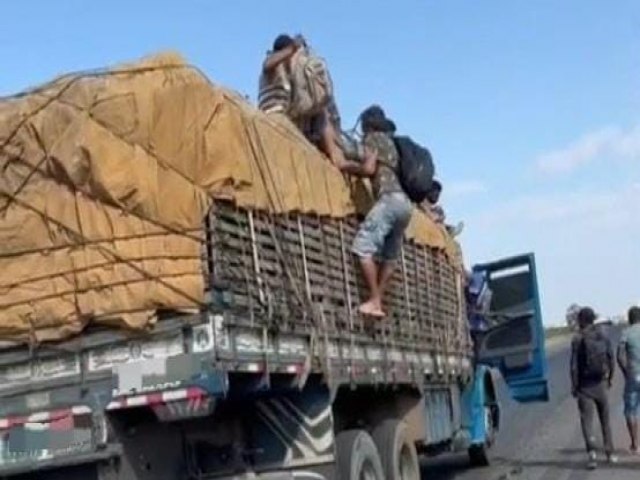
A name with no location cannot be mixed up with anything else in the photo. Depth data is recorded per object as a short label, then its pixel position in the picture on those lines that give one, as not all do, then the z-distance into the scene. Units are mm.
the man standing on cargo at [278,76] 10984
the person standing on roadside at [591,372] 14914
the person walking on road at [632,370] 15511
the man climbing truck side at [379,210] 9883
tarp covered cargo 7088
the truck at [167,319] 7000
